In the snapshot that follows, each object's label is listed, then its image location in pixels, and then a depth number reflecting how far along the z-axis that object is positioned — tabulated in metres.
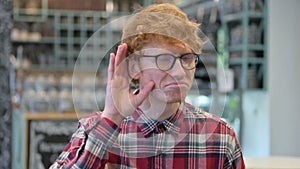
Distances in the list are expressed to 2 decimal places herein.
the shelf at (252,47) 4.41
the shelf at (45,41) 5.94
